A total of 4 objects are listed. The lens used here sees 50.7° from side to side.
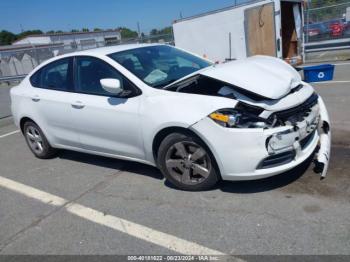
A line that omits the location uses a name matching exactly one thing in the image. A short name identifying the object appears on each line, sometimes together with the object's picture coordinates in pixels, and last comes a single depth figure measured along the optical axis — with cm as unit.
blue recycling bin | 667
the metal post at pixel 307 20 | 1372
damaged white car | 350
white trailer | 1025
